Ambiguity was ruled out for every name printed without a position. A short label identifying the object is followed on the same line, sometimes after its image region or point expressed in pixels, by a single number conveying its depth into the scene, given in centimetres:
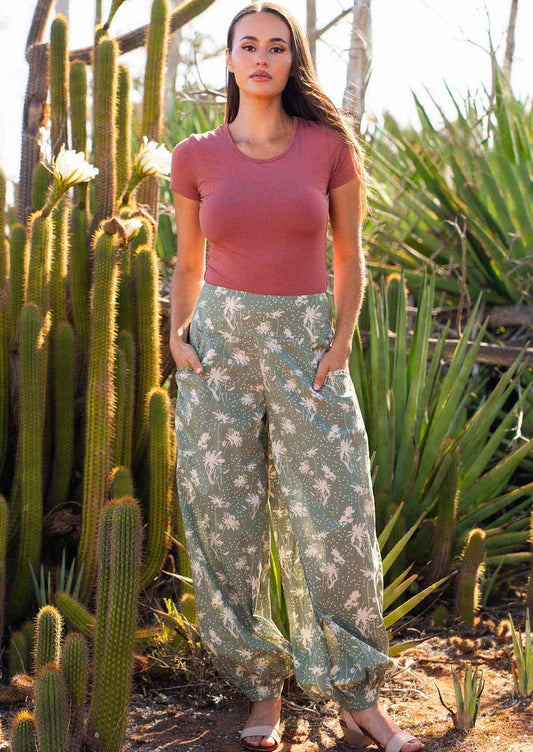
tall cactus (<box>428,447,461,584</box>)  350
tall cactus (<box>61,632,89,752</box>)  226
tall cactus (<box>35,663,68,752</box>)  212
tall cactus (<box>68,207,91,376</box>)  371
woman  246
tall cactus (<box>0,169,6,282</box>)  373
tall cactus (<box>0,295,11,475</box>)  360
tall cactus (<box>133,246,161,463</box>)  357
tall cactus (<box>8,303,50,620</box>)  332
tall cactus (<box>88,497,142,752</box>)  225
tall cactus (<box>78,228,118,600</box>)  330
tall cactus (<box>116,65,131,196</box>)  395
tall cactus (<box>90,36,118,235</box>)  369
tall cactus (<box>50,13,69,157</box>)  393
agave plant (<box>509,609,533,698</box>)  283
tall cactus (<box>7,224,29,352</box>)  366
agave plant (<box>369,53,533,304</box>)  514
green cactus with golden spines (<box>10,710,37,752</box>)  220
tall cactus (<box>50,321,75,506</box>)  357
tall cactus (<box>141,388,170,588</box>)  334
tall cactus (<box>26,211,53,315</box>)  344
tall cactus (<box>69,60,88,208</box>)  396
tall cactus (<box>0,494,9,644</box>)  297
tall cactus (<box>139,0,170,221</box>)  392
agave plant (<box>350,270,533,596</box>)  365
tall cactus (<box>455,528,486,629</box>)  337
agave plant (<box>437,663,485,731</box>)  259
